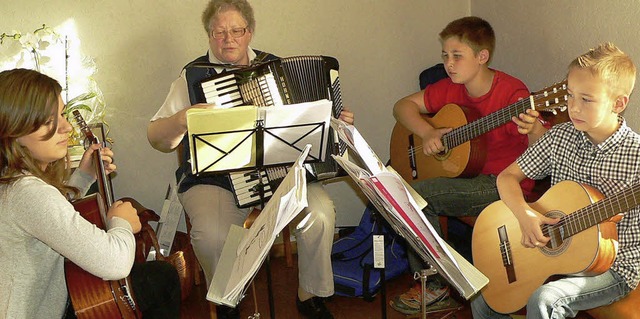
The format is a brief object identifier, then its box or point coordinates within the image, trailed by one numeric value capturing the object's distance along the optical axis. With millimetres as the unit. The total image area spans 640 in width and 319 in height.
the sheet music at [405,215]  1638
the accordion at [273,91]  2523
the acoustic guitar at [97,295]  1983
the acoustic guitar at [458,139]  2412
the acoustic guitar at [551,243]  1980
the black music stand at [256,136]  2223
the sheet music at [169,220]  3102
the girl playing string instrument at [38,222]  1841
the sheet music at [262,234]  1647
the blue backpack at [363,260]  2898
